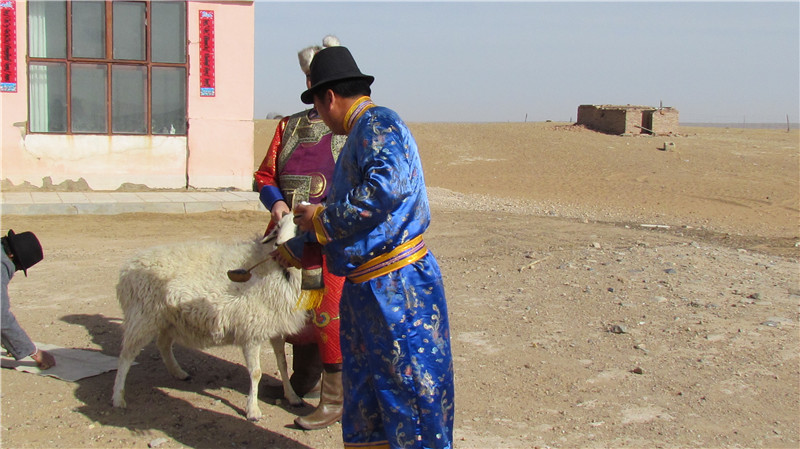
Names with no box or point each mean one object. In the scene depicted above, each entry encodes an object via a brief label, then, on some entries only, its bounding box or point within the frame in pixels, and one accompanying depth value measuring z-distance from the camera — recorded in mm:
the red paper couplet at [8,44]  13234
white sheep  4062
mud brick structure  29844
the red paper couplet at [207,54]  14211
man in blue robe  2594
